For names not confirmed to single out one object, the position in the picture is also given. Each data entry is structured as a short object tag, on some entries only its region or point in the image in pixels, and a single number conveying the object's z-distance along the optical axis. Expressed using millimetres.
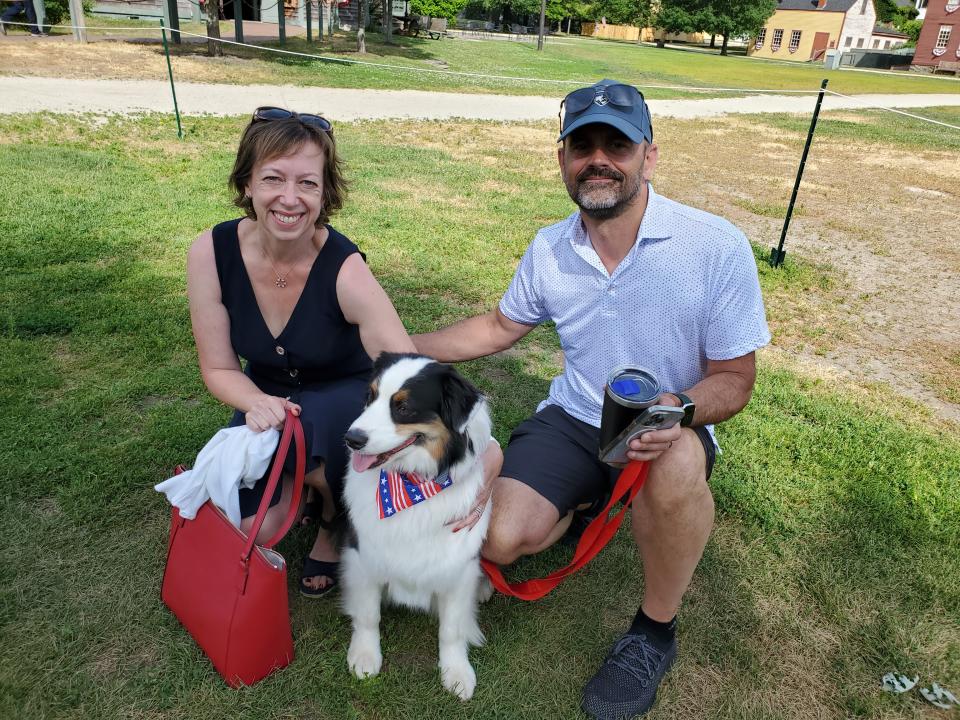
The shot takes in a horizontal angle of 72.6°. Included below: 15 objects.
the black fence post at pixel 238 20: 20453
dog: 2072
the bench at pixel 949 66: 45562
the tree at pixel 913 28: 59062
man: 2324
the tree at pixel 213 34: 18531
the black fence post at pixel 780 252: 6583
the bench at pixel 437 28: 38406
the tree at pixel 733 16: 53750
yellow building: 60219
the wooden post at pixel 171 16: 21592
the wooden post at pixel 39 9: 19625
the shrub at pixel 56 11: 21031
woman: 2496
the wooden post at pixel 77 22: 19047
